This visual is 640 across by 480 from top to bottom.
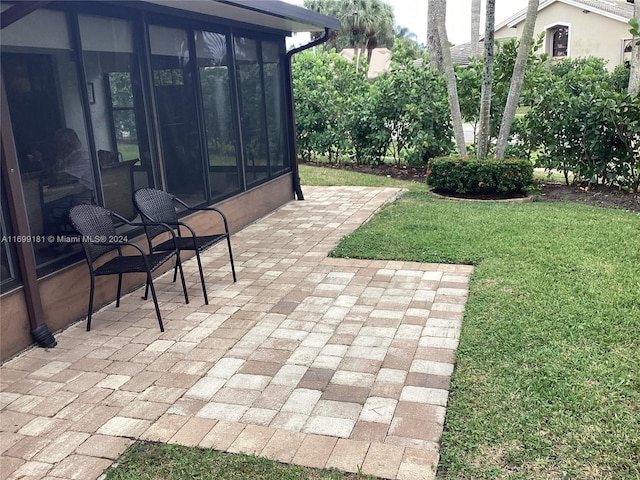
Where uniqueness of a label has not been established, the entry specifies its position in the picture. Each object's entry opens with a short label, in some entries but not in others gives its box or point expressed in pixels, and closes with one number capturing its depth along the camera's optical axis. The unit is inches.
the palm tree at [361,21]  1728.6
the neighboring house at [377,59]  1722.4
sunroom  145.4
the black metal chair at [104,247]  153.9
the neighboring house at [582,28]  1097.4
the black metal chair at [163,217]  179.2
